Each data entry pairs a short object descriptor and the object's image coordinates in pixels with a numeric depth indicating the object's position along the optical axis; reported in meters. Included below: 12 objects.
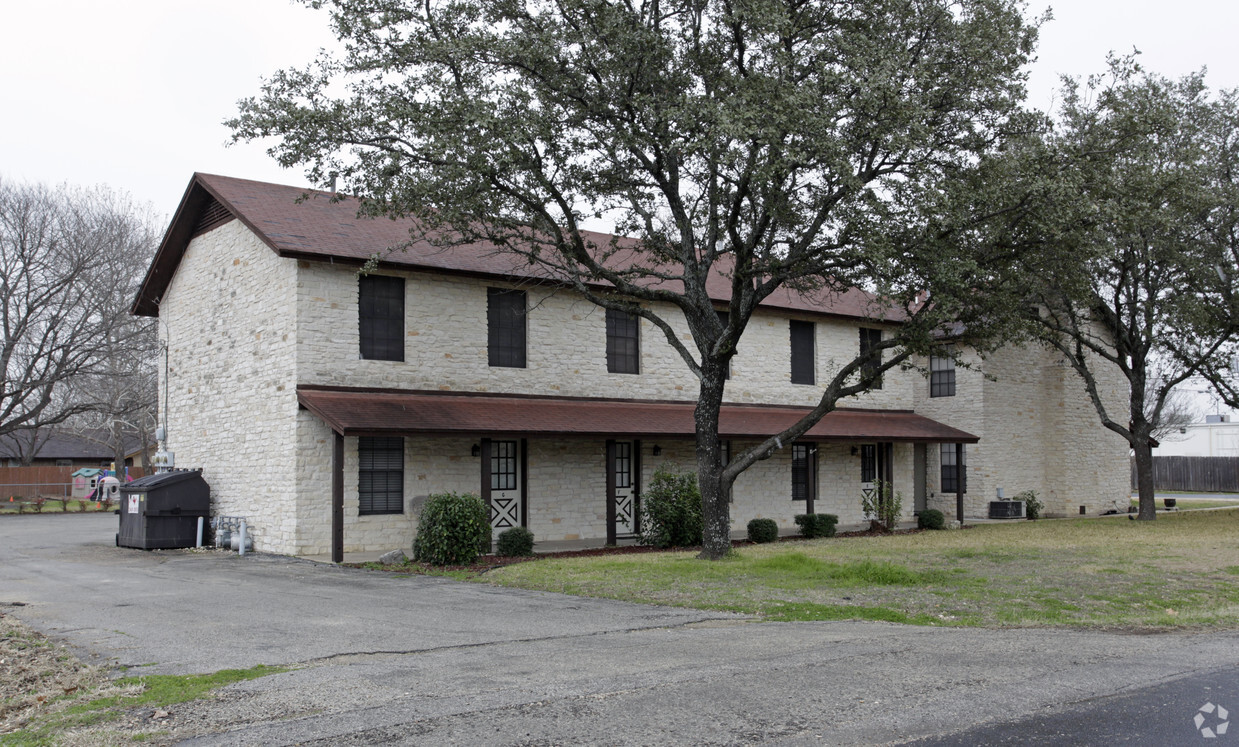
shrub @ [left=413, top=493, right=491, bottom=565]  16.30
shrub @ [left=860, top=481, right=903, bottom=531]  25.14
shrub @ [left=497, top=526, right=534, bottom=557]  17.78
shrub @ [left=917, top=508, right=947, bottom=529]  25.80
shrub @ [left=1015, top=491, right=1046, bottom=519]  29.08
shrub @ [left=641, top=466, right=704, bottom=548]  19.77
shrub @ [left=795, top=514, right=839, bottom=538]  23.06
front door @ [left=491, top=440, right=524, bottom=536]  19.61
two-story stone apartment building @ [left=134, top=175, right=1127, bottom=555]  17.70
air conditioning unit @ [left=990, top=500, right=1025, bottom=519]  28.77
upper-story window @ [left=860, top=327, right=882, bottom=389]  26.78
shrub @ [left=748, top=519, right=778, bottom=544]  21.67
